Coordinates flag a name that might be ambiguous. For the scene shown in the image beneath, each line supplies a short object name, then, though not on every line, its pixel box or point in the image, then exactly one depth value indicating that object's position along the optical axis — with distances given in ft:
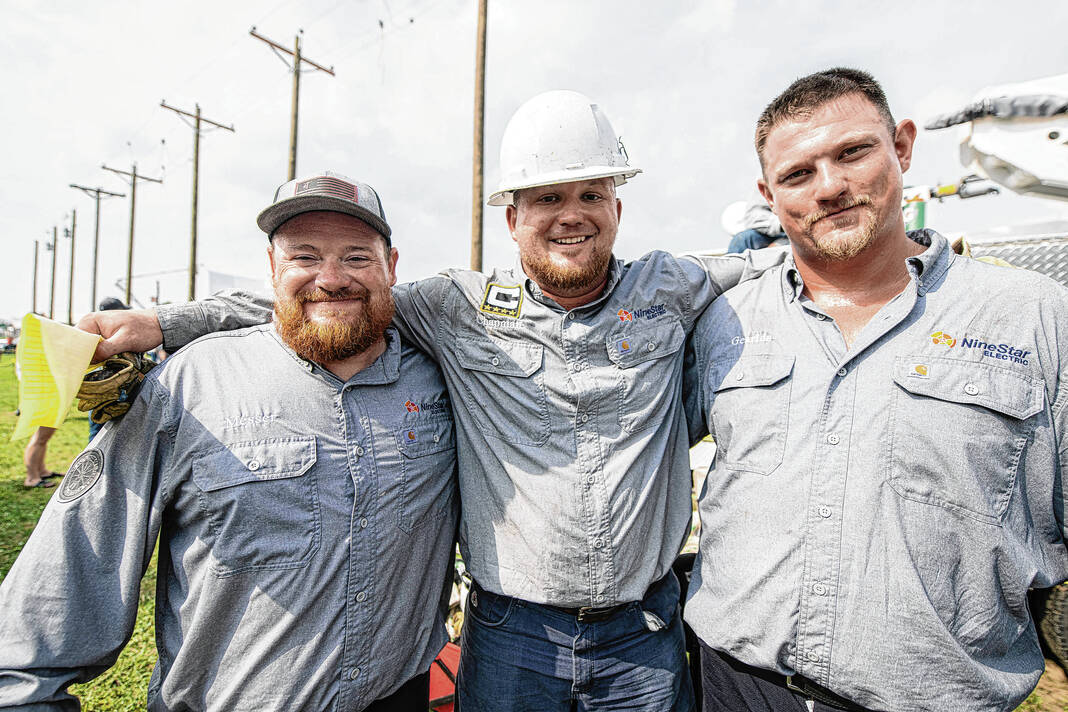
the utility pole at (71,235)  154.71
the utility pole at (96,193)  126.41
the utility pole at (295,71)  54.80
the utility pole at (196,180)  74.85
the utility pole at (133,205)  102.91
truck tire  6.03
